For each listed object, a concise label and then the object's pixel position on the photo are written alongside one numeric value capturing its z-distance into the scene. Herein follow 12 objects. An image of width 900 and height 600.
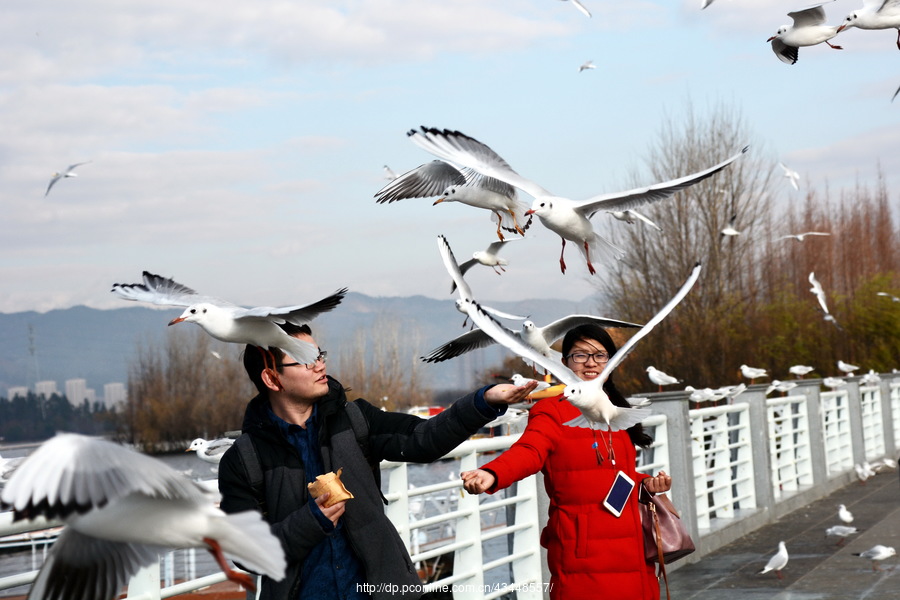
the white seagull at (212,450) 7.81
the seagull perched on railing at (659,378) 11.78
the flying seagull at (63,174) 12.24
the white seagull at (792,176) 12.90
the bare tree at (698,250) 30.55
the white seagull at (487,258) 5.51
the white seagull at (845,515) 8.75
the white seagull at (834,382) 14.64
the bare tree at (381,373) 45.25
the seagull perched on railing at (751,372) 15.21
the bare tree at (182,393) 53.66
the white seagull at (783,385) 11.85
